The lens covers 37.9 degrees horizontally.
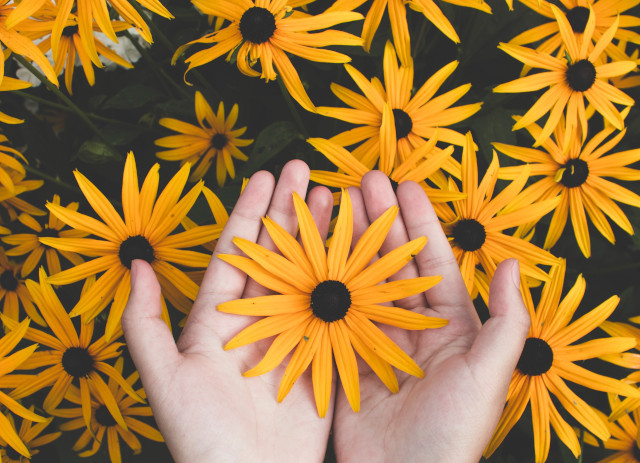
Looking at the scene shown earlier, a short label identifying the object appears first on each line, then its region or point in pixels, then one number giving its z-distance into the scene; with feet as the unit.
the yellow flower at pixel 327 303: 1.35
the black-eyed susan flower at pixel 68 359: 1.53
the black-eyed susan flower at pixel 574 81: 1.53
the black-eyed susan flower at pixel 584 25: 1.60
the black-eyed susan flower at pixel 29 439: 1.58
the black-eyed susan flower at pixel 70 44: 1.41
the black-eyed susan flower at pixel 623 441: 1.58
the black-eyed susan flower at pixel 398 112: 1.51
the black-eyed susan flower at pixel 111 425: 1.63
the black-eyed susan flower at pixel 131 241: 1.42
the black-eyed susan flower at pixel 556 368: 1.45
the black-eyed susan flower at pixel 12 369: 1.41
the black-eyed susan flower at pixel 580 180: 1.57
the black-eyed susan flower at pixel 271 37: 1.43
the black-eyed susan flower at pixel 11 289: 1.67
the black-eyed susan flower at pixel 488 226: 1.48
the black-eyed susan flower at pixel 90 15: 1.36
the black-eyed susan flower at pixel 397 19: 1.44
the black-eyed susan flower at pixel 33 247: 1.66
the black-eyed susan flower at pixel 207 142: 1.64
